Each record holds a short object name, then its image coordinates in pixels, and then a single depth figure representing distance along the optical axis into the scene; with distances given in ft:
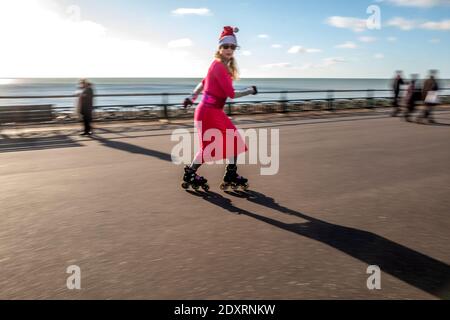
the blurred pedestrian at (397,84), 66.49
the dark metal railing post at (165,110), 52.70
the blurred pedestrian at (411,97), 50.91
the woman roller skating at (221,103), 17.51
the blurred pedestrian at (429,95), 51.09
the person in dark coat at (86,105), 39.04
